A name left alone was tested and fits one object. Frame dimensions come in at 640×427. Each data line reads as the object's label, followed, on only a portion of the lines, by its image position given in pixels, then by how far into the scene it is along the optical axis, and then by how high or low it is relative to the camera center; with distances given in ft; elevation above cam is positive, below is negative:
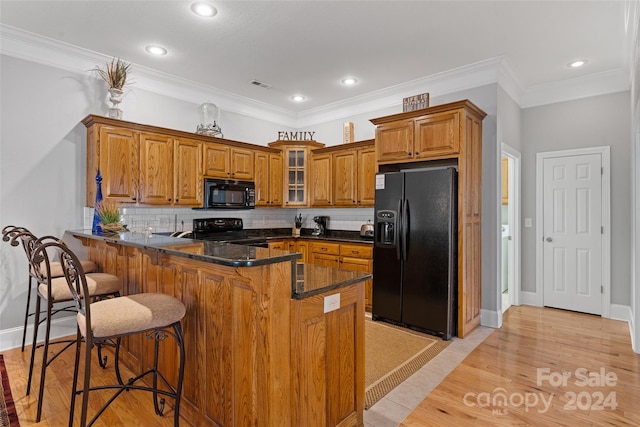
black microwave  14.46 +0.89
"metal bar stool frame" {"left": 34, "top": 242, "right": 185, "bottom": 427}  5.20 -1.82
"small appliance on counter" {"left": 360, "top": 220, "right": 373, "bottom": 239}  15.44 -0.74
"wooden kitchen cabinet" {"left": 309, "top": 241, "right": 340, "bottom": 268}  15.38 -1.79
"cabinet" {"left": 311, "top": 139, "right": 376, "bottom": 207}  15.47 +1.87
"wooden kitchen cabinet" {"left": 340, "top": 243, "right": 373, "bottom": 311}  14.22 -1.86
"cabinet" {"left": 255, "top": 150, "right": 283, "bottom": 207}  16.57 +1.78
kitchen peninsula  5.17 -2.02
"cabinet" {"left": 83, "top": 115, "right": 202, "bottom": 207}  11.58 +1.82
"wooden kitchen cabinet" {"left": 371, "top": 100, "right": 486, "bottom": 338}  11.48 +2.17
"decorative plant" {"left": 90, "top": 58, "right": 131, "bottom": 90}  11.98 +4.94
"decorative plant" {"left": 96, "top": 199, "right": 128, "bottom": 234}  10.75 -0.12
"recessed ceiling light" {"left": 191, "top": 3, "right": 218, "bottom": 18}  9.25 +5.59
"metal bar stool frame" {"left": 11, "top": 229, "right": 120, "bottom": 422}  6.33 -1.73
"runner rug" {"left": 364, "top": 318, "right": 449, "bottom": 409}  8.52 -4.14
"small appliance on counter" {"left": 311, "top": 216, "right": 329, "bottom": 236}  18.01 -0.55
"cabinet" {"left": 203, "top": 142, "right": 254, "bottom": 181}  14.53 +2.33
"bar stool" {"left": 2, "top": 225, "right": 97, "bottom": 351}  8.94 -1.54
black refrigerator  11.39 -1.24
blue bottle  11.20 +0.35
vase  11.98 +3.99
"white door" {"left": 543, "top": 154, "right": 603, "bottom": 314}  14.10 -0.75
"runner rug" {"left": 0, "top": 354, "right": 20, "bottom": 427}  6.90 -4.13
